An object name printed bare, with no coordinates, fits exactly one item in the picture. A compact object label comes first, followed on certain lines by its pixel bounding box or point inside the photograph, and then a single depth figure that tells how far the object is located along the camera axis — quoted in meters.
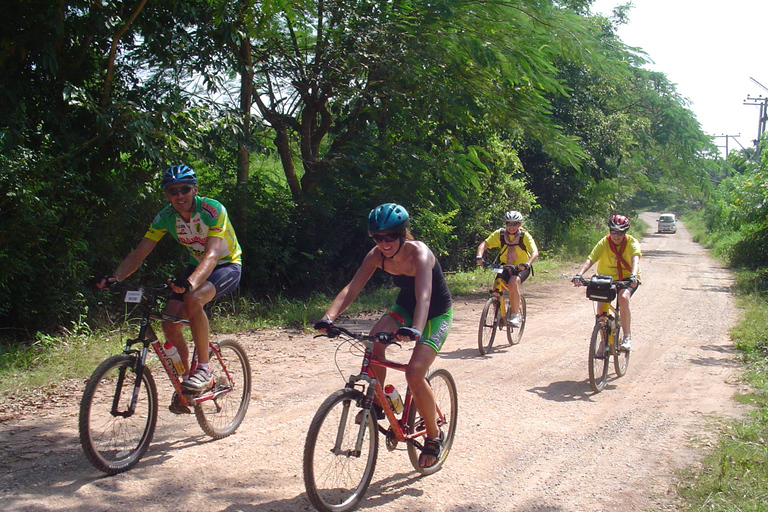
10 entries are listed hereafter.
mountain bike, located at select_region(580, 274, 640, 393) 7.26
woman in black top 4.16
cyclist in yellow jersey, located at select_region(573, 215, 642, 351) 7.82
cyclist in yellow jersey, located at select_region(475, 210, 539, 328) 9.46
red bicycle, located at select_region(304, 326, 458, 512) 3.77
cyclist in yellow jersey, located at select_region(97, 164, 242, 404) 4.77
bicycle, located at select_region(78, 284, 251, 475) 4.21
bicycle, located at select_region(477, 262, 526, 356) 9.15
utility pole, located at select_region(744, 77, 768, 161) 46.62
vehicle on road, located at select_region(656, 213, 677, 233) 57.97
